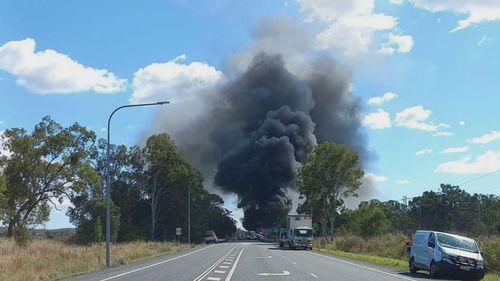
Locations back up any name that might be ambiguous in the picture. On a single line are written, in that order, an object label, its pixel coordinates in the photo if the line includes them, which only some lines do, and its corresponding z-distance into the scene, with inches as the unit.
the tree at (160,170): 4067.4
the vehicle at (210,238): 4041.3
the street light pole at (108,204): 1274.6
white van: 959.6
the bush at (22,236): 2075.5
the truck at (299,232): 2476.6
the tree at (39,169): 2598.4
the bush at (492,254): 1125.7
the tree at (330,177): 3154.5
